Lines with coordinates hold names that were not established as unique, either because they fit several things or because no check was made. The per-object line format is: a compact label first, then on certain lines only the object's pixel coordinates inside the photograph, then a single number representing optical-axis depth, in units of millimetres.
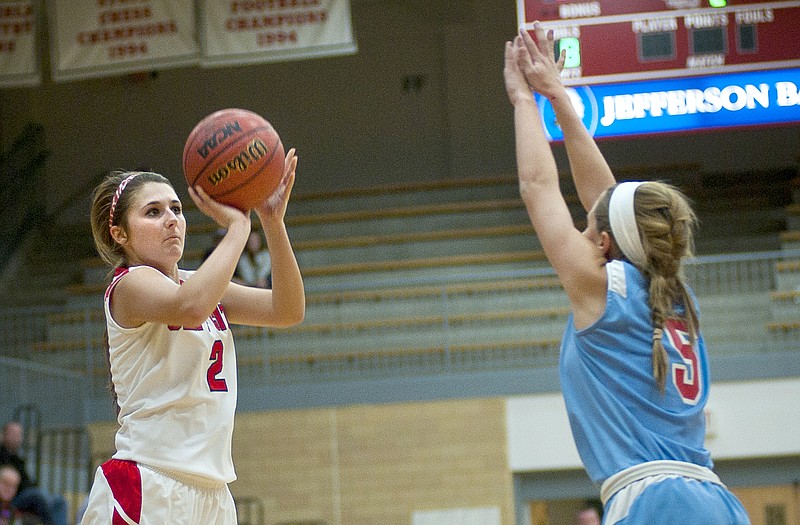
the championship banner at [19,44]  17318
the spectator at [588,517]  15486
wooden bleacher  19284
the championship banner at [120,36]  16810
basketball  5356
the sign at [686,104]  12183
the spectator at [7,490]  14590
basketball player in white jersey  4834
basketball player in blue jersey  4162
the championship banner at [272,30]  16315
